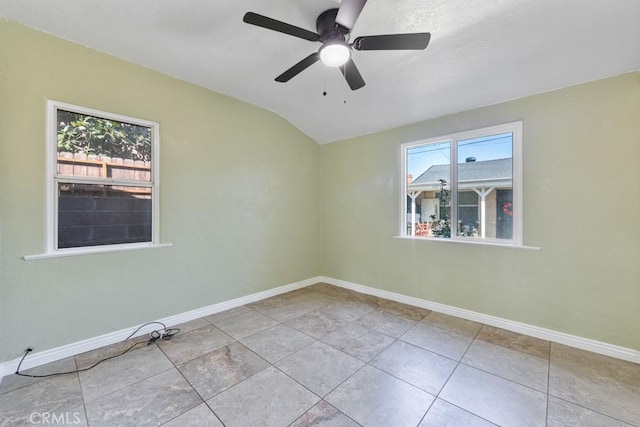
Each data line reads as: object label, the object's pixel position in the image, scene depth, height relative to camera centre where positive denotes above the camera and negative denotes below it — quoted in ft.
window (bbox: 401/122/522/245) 9.43 +1.17
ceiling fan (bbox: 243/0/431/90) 5.06 +3.92
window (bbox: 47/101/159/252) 7.47 +1.05
